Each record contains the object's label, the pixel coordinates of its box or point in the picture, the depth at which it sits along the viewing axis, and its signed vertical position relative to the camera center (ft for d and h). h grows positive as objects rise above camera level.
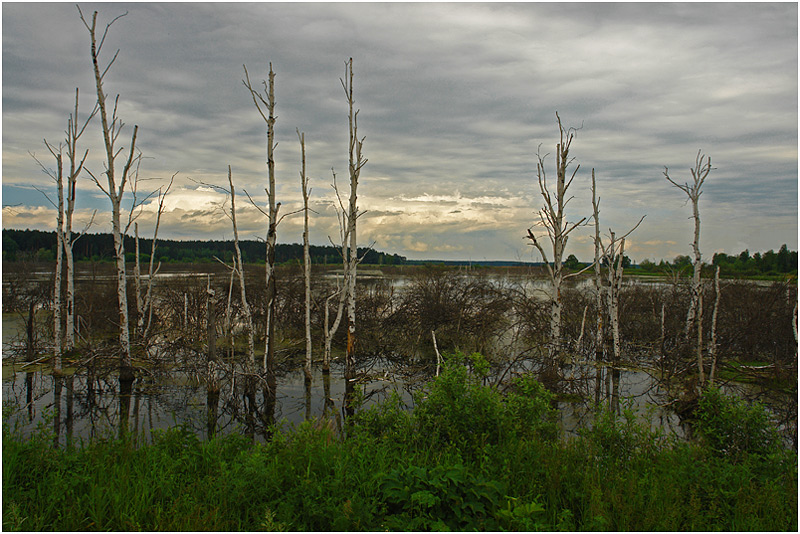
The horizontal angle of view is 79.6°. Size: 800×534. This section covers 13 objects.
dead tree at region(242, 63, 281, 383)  34.50 +3.27
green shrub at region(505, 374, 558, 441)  21.85 -6.97
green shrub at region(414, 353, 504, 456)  21.04 -6.69
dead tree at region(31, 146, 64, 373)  40.16 -0.77
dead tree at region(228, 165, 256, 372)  37.22 -4.04
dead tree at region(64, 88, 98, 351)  40.52 +4.46
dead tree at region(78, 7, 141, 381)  36.04 +5.25
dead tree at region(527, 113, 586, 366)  42.14 +3.46
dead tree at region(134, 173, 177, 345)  46.24 -4.33
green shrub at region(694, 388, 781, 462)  20.84 -7.37
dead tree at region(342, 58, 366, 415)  39.81 +0.81
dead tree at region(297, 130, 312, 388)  40.42 -0.05
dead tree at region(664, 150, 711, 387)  36.54 +4.10
